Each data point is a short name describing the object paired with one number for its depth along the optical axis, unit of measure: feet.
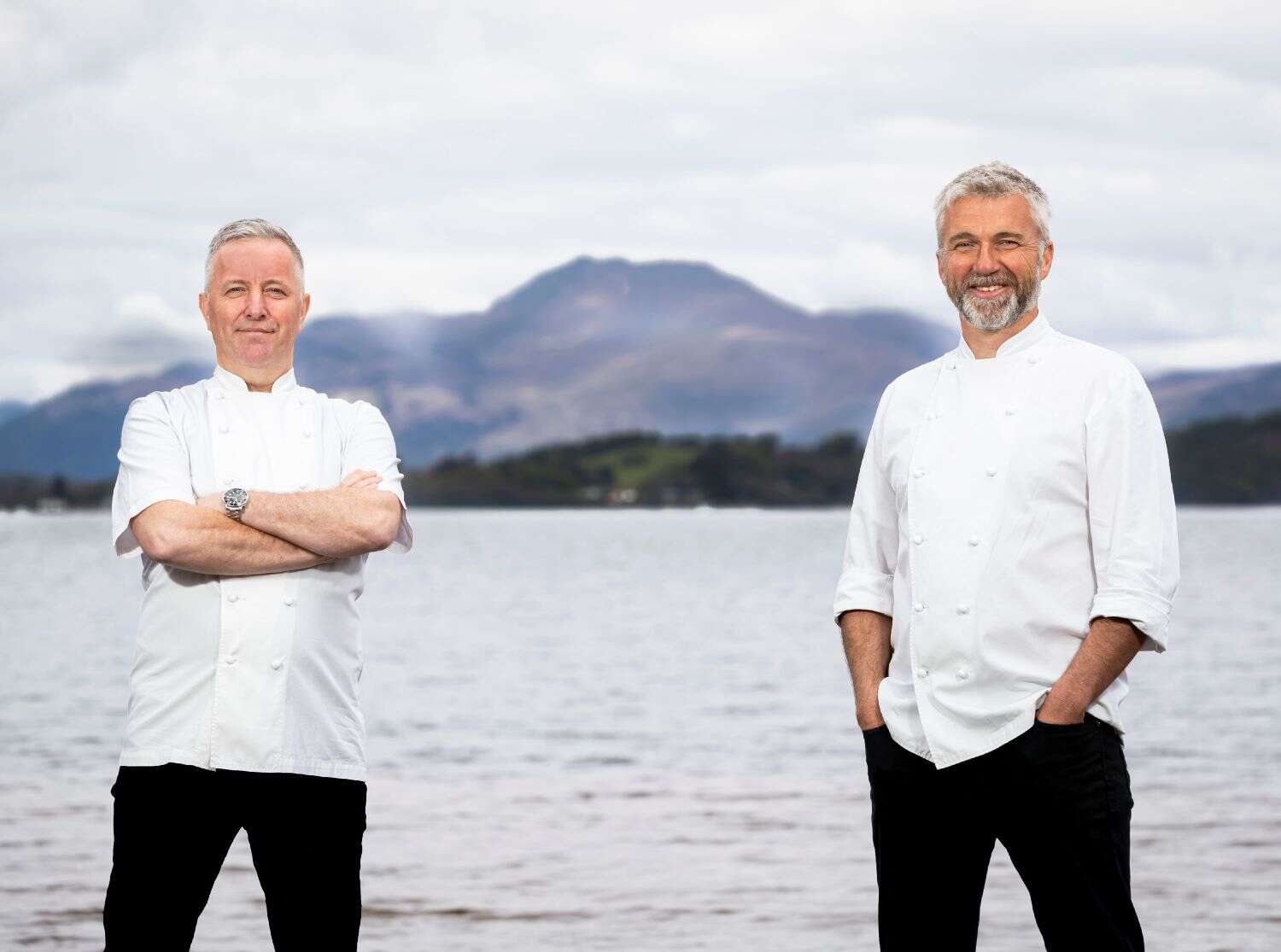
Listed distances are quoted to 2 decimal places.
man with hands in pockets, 11.71
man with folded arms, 12.44
